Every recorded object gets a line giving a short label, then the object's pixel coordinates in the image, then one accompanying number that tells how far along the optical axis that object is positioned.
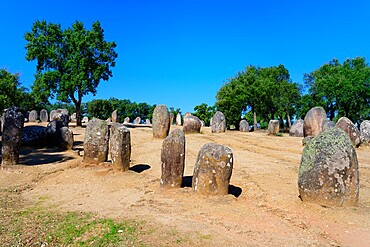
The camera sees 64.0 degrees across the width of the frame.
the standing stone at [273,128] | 28.12
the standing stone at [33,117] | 36.50
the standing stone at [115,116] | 38.59
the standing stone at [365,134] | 20.97
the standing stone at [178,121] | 46.68
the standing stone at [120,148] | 11.27
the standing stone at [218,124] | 28.08
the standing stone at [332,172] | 7.08
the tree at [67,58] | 28.55
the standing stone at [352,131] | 18.95
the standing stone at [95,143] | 12.51
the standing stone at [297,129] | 28.25
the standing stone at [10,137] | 11.90
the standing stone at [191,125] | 24.50
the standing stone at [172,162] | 8.78
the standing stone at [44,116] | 36.71
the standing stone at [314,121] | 21.88
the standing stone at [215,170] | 8.00
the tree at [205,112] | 54.42
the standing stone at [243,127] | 36.46
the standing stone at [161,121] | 20.38
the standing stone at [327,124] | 19.70
